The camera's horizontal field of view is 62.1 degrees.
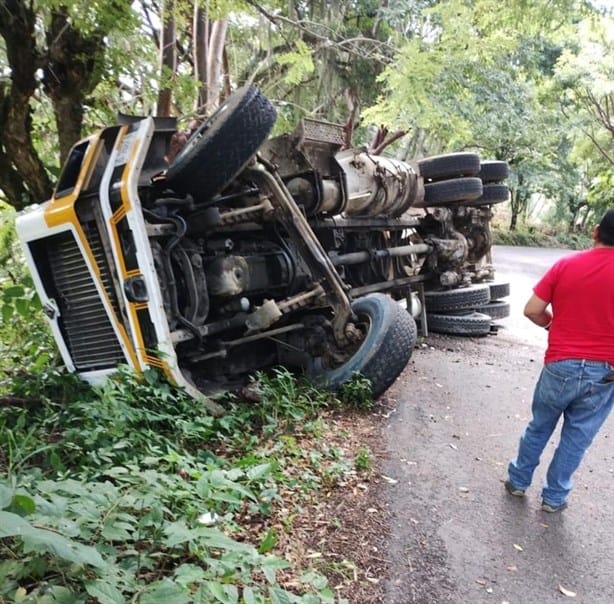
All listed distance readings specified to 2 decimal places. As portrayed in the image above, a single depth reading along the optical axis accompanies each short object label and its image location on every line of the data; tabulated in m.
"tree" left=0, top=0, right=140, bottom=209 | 4.14
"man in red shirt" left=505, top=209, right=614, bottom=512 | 2.58
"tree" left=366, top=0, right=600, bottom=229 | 6.41
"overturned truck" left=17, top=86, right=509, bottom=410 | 3.33
